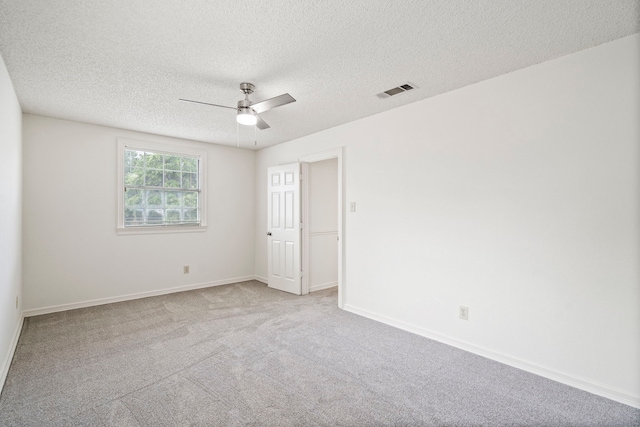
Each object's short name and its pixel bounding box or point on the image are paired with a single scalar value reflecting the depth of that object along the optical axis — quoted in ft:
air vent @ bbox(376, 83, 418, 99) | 9.75
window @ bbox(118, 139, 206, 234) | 15.06
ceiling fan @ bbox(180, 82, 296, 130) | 9.00
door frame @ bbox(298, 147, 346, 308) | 13.65
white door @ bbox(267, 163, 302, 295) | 16.08
